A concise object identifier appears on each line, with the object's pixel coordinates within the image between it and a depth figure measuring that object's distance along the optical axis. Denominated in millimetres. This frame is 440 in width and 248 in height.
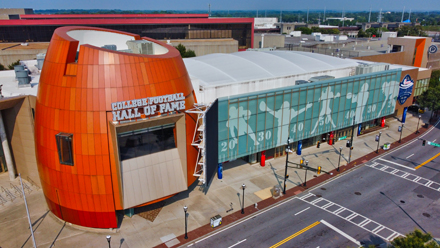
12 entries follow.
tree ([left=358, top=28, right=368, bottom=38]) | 172375
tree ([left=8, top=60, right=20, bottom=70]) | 75350
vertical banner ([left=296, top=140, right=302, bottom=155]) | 52531
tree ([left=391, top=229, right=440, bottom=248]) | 22297
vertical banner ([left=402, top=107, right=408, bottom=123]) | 67438
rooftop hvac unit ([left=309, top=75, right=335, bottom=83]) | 51381
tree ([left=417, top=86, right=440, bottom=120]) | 67875
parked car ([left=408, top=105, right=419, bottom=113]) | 76875
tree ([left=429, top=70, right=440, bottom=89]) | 78438
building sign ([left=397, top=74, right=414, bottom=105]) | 63438
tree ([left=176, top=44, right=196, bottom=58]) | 91738
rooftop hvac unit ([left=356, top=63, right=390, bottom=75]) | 57656
